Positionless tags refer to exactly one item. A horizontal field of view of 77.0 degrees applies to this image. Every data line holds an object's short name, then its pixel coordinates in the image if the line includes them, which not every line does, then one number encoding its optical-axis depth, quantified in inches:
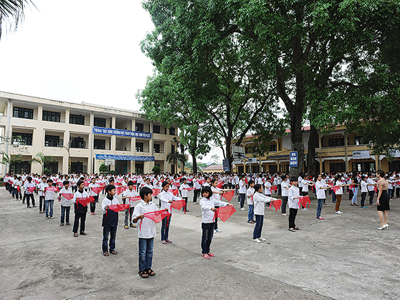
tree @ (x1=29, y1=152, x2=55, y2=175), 1180.6
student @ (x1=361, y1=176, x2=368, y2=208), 490.3
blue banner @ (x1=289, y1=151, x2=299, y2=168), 601.6
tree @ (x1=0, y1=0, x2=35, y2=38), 117.8
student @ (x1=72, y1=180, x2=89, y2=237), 287.1
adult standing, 307.1
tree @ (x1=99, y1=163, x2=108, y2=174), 1355.3
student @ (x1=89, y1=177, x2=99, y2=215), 458.4
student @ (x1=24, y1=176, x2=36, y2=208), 521.2
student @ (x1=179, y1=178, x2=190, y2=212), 491.8
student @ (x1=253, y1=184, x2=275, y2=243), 260.8
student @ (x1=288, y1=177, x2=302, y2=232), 310.8
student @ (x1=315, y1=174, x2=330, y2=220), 385.4
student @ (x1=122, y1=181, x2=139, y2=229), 317.4
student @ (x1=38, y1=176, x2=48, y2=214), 463.8
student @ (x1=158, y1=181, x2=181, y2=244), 264.2
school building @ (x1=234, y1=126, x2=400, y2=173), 1184.2
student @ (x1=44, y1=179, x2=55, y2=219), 394.6
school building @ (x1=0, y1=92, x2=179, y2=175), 1245.1
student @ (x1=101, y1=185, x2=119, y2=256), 222.8
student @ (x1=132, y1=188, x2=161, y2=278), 176.9
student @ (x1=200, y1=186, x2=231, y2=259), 215.0
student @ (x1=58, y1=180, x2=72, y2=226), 335.9
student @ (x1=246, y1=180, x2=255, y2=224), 364.7
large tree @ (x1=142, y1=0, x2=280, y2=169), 524.7
